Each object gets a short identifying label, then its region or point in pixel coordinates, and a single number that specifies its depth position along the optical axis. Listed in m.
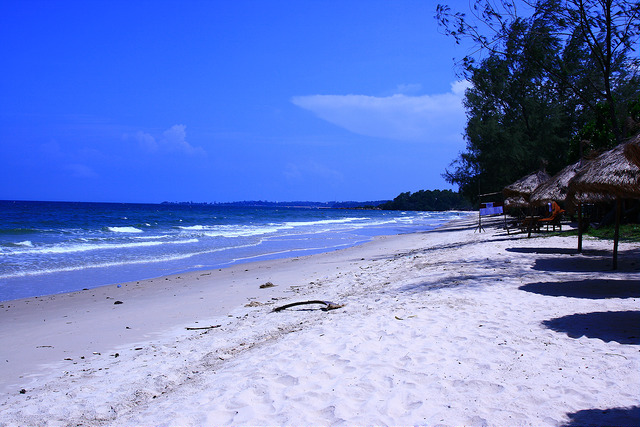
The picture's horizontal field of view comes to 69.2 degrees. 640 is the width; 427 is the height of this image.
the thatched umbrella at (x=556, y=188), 13.06
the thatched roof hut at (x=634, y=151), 5.02
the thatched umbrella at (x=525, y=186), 17.52
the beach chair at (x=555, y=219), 16.90
